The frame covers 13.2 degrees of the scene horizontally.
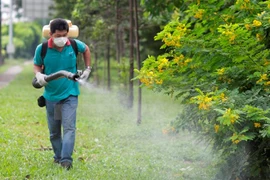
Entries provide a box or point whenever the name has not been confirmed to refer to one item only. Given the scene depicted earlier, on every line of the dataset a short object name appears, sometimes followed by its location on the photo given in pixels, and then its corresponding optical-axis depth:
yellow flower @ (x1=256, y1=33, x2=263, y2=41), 11.59
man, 13.28
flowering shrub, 10.41
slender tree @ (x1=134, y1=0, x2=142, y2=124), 22.72
